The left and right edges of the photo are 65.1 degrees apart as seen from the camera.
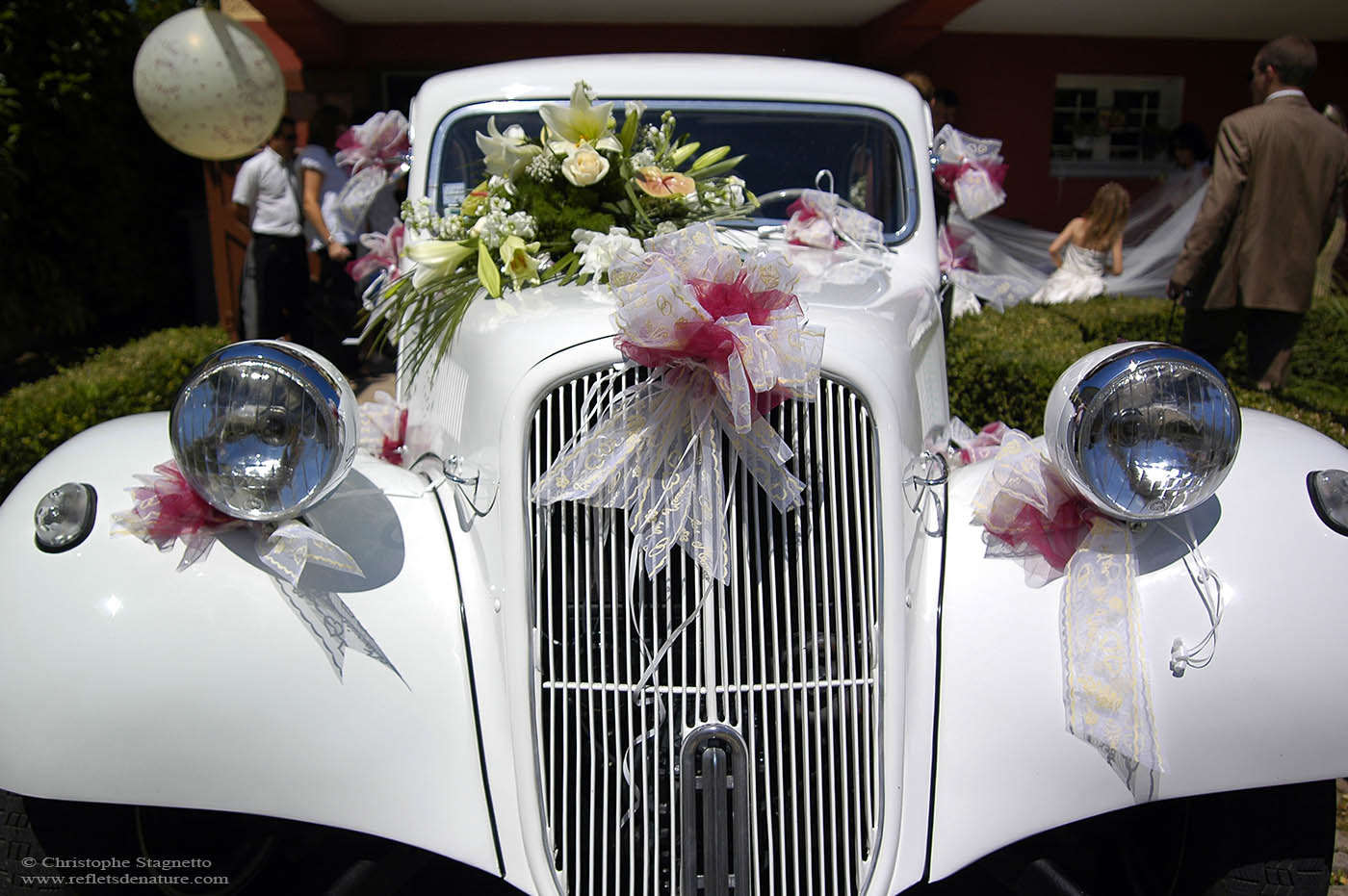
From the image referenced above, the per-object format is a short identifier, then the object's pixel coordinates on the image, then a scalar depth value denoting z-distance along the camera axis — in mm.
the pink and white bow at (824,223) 2711
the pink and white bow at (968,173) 3289
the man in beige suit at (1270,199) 4555
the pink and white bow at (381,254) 3238
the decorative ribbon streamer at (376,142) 3406
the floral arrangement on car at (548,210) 2400
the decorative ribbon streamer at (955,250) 3559
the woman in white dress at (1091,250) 7648
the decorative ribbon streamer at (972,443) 2588
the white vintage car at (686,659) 1762
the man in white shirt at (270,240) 6004
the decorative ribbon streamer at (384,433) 2943
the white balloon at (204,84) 4965
